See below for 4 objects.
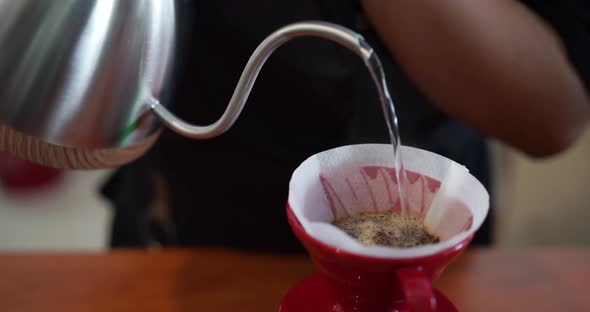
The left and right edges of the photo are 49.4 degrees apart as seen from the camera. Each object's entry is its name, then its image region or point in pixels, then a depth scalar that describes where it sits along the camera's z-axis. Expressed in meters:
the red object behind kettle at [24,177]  1.70
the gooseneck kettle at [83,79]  0.40
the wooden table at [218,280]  0.60
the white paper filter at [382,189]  0.36
